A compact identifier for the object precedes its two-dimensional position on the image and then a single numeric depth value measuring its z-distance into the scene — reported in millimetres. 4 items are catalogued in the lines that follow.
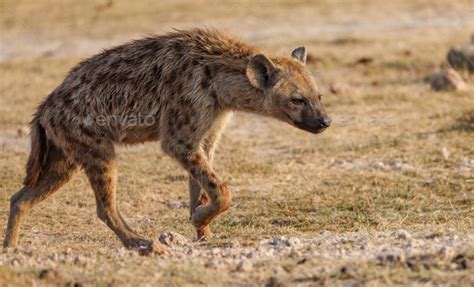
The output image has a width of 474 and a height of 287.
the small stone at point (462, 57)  27672
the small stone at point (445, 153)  18566
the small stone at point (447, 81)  25141
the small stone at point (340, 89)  26031
